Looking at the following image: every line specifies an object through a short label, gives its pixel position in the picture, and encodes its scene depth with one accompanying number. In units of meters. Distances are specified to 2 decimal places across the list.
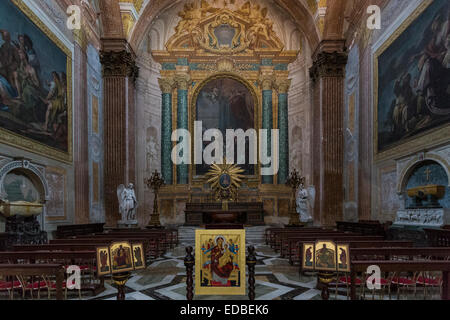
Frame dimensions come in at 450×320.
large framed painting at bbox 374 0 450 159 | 6.57
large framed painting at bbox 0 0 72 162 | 7.08
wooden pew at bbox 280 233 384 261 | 5.94
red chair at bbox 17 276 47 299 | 3.82
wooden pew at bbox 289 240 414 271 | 5.00
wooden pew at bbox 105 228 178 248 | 8.18
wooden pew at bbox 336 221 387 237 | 8.16
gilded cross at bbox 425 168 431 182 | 7.12
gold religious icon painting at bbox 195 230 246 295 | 3.37
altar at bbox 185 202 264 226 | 14.48
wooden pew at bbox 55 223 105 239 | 8.63
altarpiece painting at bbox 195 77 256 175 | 16.31
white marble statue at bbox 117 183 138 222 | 11.70
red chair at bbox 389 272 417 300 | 3.92
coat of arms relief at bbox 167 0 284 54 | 16.42
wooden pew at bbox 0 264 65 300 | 2.85
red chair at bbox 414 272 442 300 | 3.92
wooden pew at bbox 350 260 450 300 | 2.99
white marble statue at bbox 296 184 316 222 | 12.21
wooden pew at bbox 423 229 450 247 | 5.65
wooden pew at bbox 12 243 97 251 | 4.97
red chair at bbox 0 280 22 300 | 3.86
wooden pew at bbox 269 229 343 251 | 7.52
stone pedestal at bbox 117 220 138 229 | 12.02
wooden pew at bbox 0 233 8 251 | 5.84
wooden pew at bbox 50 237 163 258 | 5.71
